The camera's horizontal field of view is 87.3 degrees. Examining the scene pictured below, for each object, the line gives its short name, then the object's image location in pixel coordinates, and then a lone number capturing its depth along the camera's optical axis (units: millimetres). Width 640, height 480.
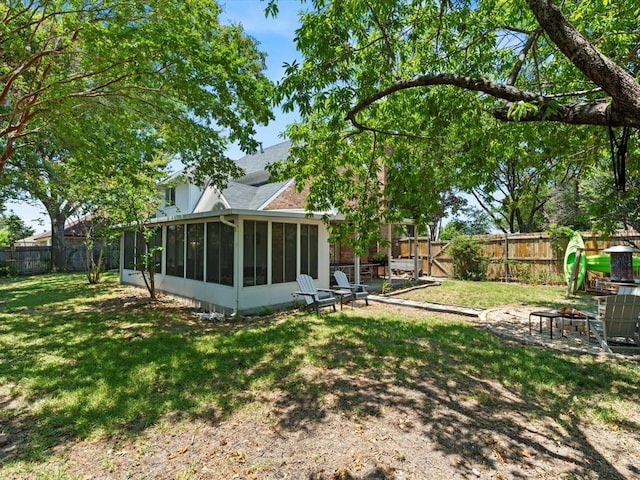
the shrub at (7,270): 18781
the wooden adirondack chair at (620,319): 5574
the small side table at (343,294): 9522
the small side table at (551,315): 6277
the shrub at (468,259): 14852
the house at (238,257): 8836
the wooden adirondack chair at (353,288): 9773
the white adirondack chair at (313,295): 8812
